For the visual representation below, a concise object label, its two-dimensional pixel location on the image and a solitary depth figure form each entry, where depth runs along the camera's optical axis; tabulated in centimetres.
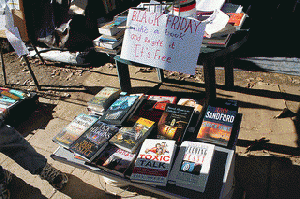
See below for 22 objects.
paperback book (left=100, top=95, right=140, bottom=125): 225
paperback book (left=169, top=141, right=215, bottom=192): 170
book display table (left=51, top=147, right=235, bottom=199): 167
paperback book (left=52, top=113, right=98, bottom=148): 218
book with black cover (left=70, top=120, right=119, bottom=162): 202
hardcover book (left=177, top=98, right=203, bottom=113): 232
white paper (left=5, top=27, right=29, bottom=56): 356
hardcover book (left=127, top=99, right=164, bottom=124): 229
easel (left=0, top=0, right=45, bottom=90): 381
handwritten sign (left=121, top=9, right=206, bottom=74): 195
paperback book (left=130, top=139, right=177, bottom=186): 176
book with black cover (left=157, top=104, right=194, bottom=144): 204
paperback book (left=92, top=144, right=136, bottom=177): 190
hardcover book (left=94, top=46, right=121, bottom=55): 277
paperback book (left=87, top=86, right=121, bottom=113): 246
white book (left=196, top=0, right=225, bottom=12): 276
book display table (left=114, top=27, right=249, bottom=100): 247
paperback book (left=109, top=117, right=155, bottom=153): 202
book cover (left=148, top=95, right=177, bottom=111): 238
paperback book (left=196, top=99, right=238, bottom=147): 196
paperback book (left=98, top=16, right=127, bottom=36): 268
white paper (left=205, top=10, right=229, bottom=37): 230
